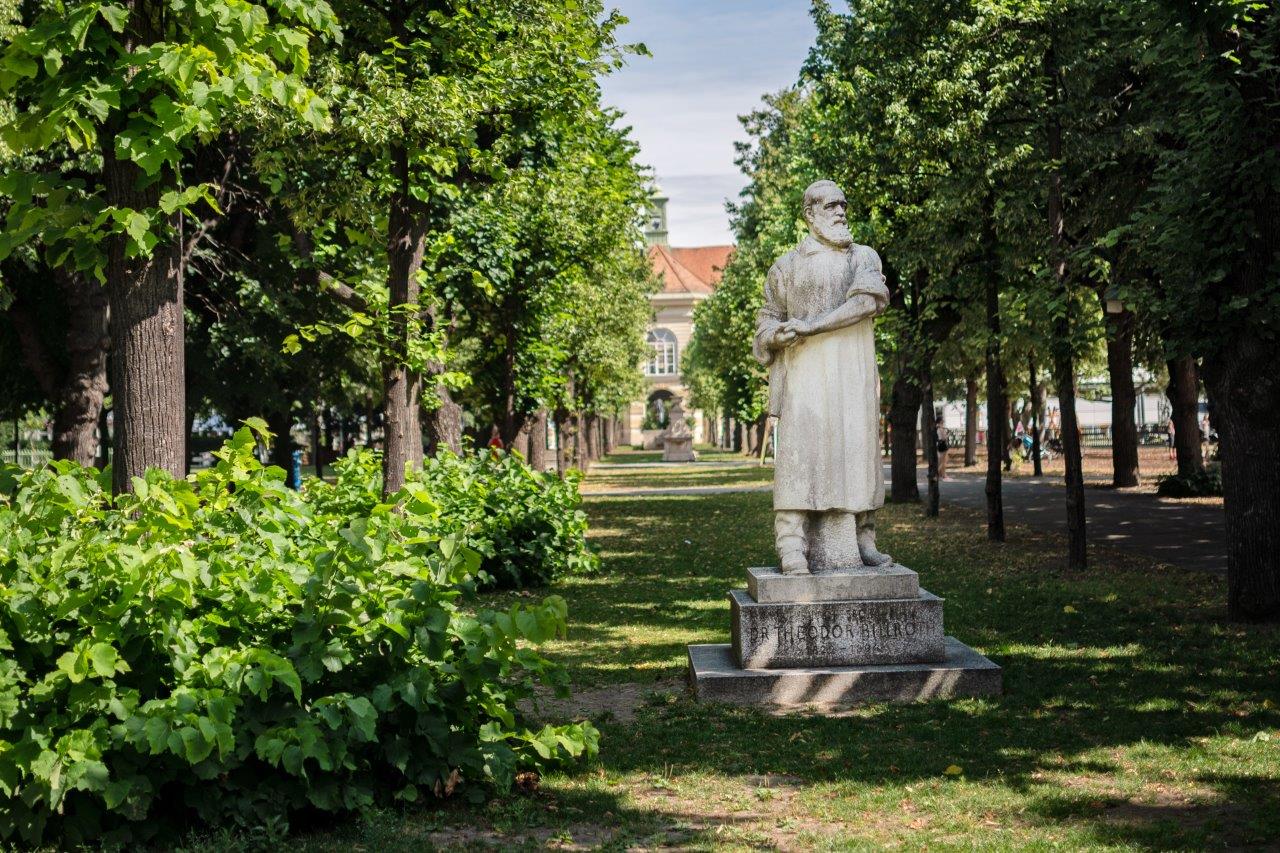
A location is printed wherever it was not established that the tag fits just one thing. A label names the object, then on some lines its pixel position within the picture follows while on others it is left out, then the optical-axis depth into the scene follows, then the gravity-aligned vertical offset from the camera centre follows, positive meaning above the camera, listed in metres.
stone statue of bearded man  8.69 +0.16
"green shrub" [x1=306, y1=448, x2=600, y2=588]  14.28 -0.69
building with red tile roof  111.75 +8.91
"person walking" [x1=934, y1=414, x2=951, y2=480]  44.42 -0.56
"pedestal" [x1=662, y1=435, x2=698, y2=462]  67.38 -0.39
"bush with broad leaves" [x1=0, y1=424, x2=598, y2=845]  5.09 -0.85
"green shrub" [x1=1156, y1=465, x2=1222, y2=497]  25.70 -1.21
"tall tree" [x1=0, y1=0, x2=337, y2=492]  6.48 +1.69
